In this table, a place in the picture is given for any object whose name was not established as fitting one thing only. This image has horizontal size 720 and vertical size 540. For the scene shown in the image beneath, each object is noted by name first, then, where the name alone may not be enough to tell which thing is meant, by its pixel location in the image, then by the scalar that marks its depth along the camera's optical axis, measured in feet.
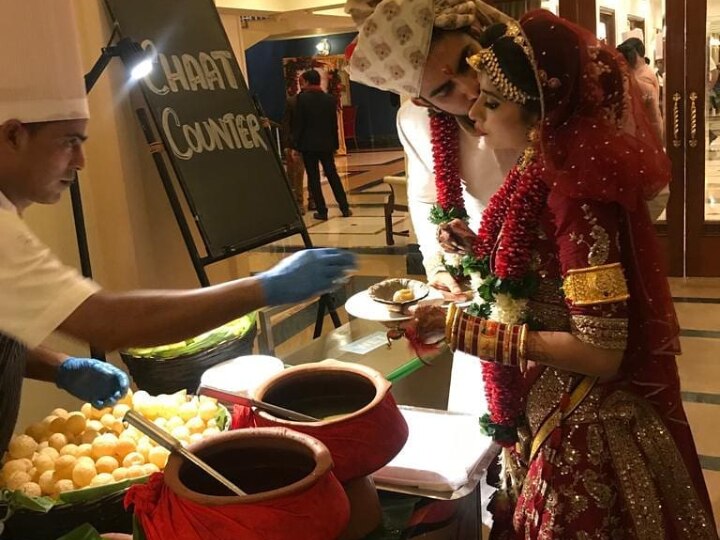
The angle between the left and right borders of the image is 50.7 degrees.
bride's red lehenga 4.22
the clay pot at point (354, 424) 3.62
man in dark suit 27.66
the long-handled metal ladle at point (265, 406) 3.89
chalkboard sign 9.46
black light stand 7.60
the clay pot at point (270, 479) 2.95
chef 3.44
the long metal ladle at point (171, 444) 3.27
